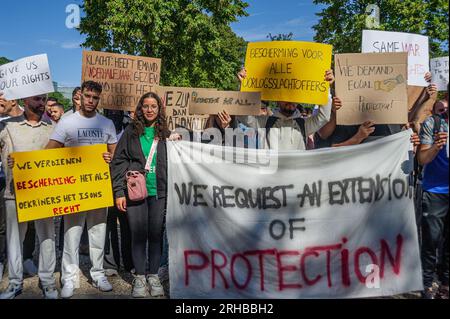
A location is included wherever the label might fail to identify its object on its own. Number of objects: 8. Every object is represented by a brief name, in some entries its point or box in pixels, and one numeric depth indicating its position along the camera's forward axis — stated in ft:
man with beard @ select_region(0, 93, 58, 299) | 13.24
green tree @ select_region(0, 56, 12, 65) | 181.75
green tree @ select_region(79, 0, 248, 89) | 57.11
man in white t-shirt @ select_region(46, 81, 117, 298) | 13.41
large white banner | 11.80
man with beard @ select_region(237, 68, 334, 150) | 13.80
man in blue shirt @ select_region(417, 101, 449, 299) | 12.12
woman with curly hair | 13.21
